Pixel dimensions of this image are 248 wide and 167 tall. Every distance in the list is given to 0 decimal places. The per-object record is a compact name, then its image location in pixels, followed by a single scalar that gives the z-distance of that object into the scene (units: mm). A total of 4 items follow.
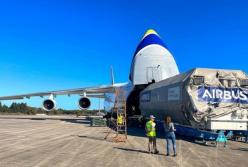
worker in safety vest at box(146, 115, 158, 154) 6953
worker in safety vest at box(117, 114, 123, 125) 11431
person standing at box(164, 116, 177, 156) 6553
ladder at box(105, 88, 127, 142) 9532
